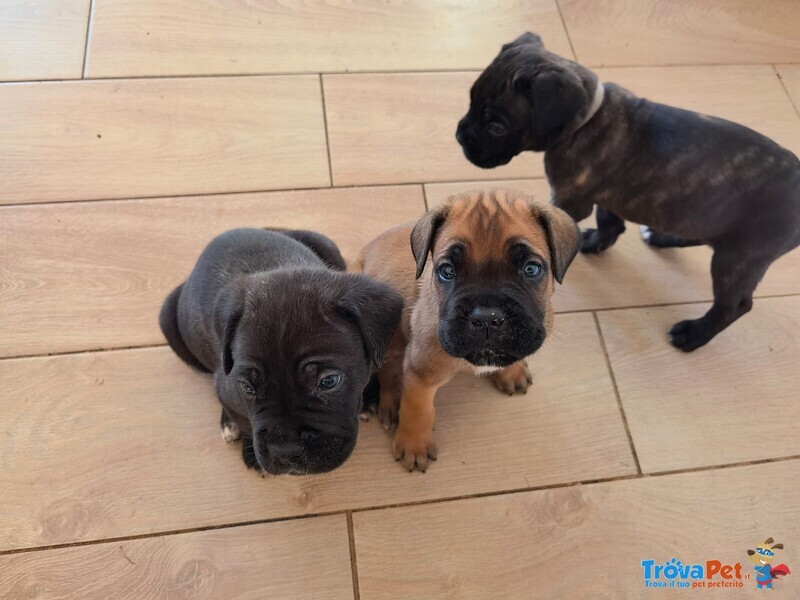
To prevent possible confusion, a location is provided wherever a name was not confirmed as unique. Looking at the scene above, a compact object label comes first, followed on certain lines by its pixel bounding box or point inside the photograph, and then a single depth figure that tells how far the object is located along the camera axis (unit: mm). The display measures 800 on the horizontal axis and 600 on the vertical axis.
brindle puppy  573
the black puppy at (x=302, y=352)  431
